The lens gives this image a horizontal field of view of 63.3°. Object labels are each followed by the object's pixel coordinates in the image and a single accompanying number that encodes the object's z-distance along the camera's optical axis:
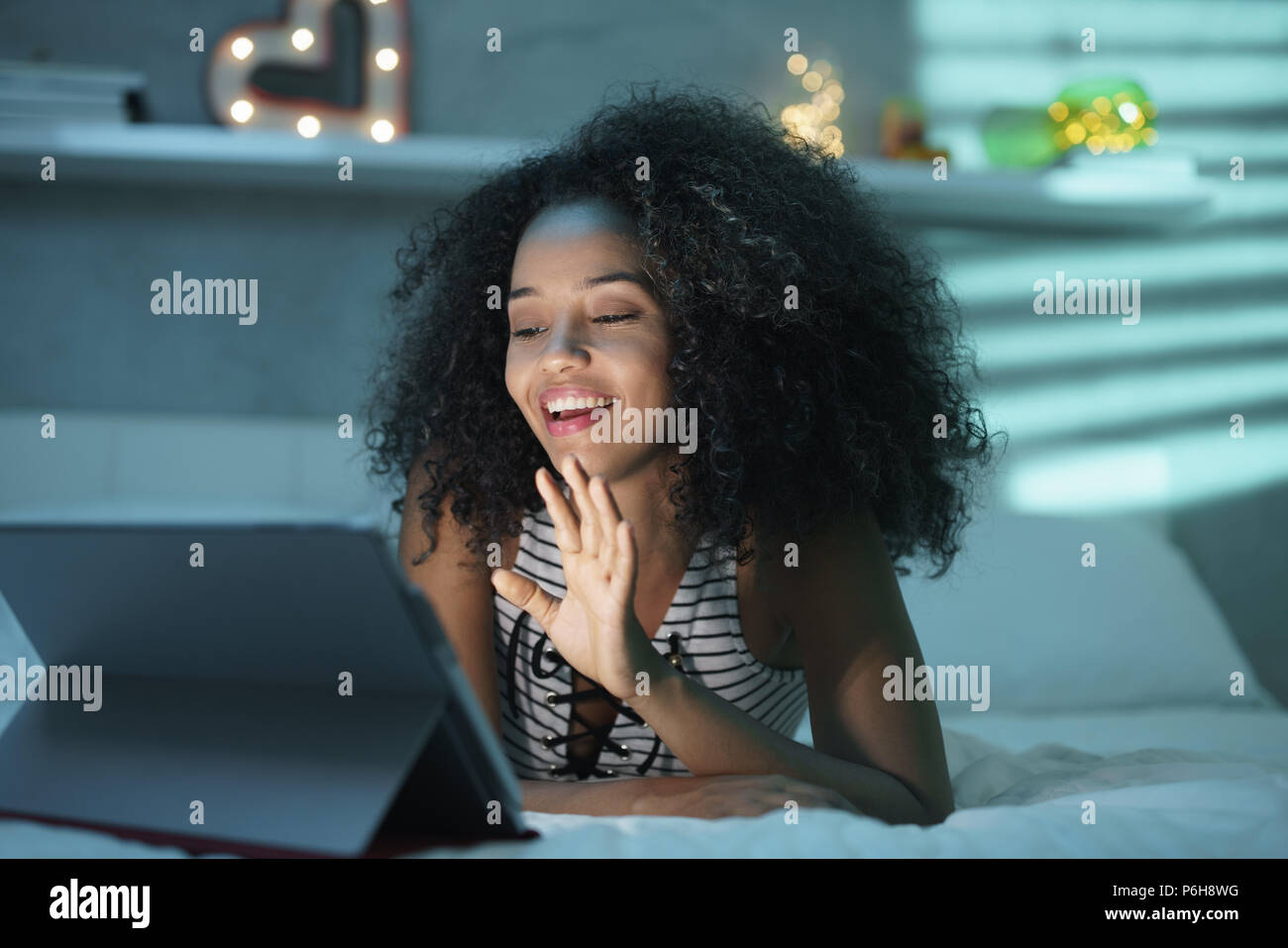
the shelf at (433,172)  1.98
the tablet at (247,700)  0.59
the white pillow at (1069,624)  1.82
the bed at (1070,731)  0.68
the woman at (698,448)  1.01
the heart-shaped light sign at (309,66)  2.04
